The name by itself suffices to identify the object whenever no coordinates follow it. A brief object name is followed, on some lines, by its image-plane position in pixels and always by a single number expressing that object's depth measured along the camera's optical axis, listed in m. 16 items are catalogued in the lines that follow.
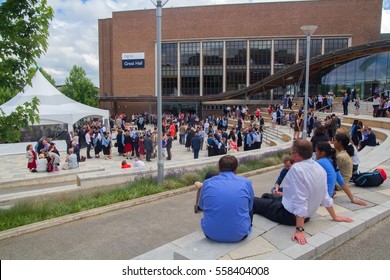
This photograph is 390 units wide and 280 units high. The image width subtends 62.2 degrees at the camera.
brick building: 49.44
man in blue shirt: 3.67
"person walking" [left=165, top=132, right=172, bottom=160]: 16.62
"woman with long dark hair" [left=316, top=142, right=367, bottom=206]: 4.93
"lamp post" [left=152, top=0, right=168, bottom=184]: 8.52
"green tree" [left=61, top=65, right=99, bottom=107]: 64.44
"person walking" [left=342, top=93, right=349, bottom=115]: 22.83
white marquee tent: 21.69
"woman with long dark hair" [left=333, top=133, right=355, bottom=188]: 5.78
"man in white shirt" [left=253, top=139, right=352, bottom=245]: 3.97
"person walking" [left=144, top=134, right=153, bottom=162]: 16.18
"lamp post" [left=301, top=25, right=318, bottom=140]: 13.02
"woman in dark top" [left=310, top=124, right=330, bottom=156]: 7.95
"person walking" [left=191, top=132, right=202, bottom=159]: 16.39
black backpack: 6.59
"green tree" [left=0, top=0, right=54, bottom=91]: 5.80
